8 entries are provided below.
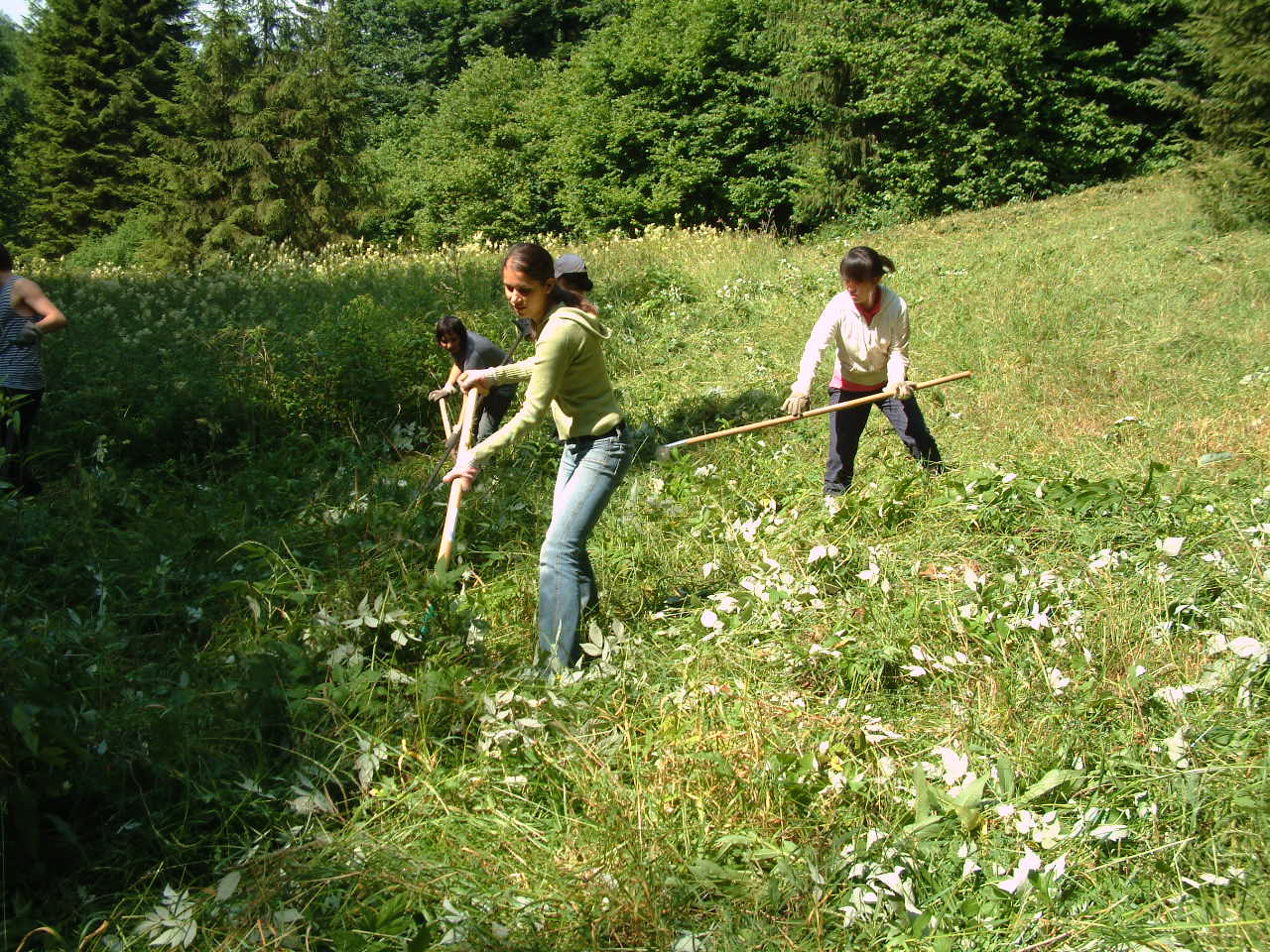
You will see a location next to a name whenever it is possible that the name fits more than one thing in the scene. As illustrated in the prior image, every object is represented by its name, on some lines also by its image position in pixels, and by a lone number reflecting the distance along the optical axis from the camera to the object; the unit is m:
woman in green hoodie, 3.46
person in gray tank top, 4.92
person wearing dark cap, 4.77
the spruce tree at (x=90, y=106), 27.98
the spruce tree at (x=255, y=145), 22.02
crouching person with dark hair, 5.70
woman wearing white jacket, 4.67
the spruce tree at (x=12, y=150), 29.58
